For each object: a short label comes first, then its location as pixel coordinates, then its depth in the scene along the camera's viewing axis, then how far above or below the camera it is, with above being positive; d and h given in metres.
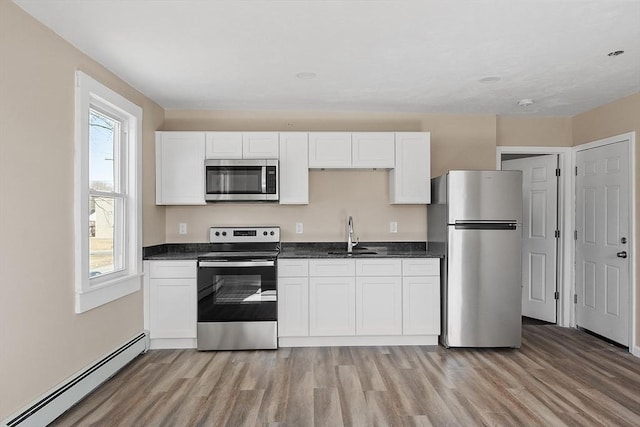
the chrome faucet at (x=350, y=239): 4.47 -0.27
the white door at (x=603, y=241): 4.14 -0.28
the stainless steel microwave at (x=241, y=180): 4.25 +0.34
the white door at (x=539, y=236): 5.02 -0.27
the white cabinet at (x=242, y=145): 4.31 +0.70
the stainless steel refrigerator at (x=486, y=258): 4.01 -0.41
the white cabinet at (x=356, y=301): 4.11 -0.83
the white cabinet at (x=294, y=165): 4.35 +0.50
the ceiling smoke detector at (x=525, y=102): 4.17 +1.10
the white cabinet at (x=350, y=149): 4.37 +0.66
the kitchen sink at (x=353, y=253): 4.31 -0.39
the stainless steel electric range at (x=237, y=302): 4.01 -0.83
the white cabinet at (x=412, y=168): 4.39 +0.47
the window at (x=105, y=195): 2.93 +0.15
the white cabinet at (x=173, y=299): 4.05 -0.80
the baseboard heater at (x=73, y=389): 2.42 -1.15
